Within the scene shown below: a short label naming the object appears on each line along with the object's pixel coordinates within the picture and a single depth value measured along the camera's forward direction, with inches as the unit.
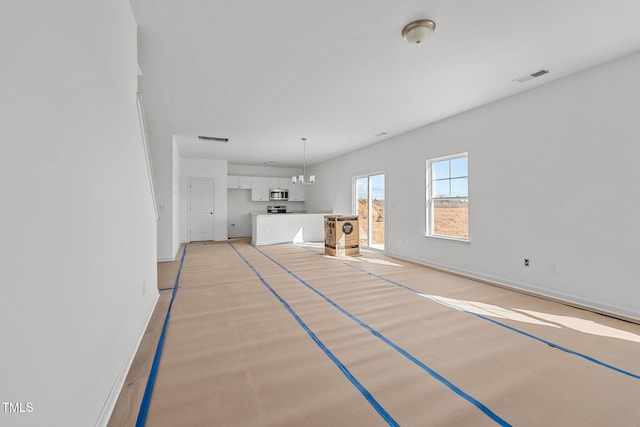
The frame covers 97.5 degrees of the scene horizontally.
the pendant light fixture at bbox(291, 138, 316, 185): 263.5
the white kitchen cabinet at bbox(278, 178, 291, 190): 412.7
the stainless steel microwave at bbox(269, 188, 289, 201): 404.2
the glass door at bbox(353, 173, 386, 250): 275.7
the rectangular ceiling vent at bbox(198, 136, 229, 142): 246.8
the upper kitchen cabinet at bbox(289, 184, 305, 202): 422.9
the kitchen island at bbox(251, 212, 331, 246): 315.0
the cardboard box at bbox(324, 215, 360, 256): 247.0
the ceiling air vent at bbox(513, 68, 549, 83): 126.1
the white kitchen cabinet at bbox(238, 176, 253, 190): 389.7
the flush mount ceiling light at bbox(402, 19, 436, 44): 92.0
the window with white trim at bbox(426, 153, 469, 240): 186.9
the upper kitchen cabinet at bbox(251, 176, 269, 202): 395.9
